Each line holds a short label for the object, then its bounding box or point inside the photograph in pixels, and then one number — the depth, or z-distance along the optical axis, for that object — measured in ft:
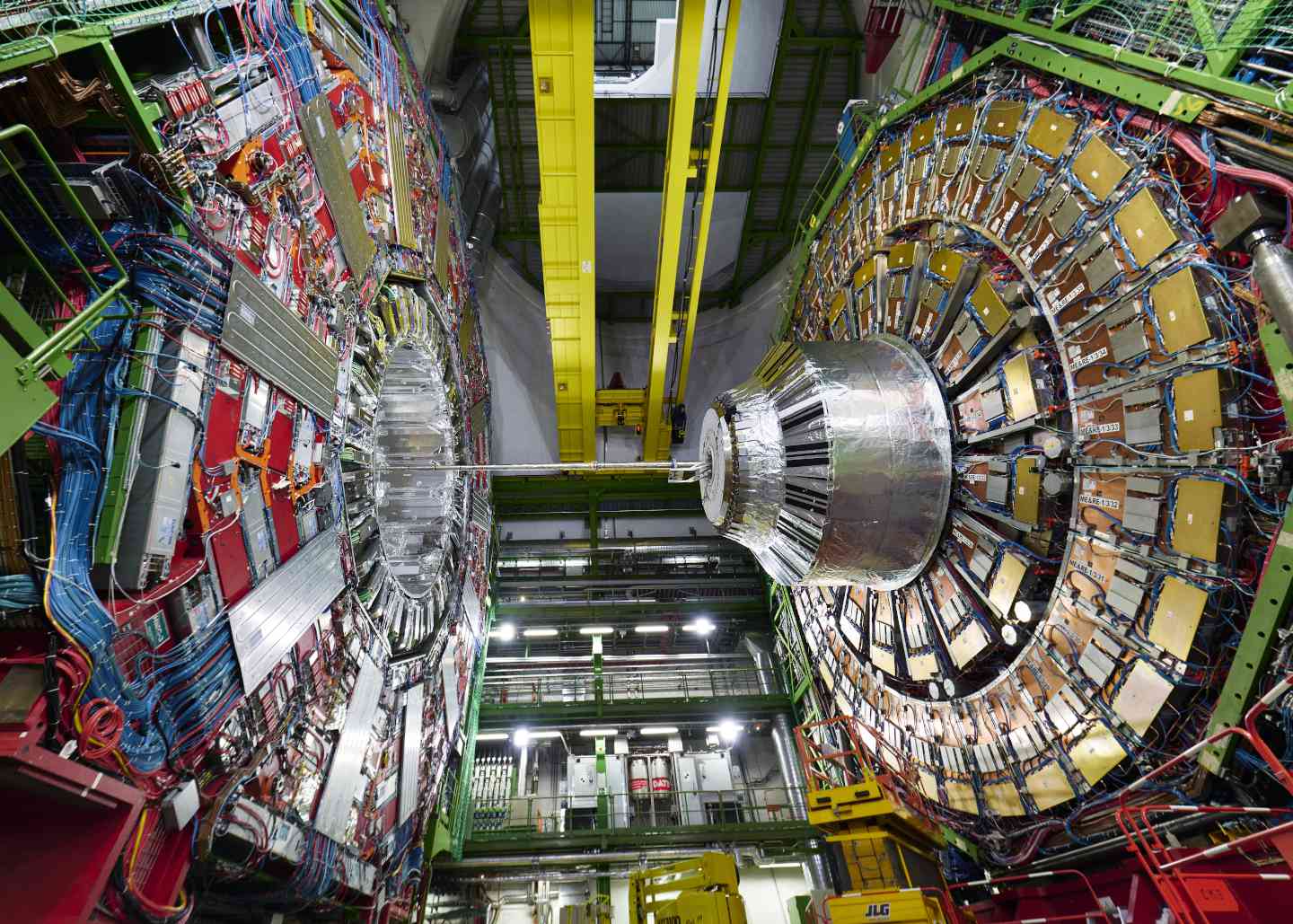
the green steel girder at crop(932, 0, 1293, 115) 8.02
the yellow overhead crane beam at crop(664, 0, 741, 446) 21.61
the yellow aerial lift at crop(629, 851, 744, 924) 17.88
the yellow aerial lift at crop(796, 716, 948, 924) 14.62
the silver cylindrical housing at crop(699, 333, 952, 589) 13.02
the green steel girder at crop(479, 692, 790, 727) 32.37
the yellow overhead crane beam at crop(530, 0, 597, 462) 20.07
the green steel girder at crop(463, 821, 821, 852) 27.91
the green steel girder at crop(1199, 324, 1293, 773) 7.48
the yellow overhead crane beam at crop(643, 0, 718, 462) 20.04
